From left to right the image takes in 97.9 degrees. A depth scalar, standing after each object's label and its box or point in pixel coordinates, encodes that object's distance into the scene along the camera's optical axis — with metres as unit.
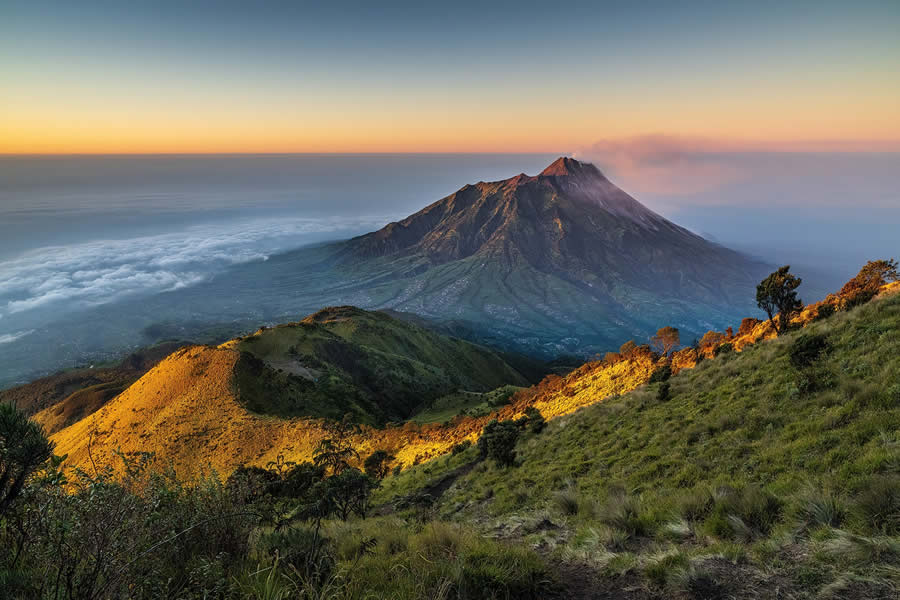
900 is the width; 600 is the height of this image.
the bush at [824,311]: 16.41
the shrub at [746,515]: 4.93
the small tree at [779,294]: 23.91
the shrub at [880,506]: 4.09
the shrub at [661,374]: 18.51
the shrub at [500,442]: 17.48
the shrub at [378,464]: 24.41
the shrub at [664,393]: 15.55
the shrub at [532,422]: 20.38
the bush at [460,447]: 22.78
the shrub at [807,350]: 10.86
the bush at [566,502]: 8.04
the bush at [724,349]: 17.98
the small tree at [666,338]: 31.67
